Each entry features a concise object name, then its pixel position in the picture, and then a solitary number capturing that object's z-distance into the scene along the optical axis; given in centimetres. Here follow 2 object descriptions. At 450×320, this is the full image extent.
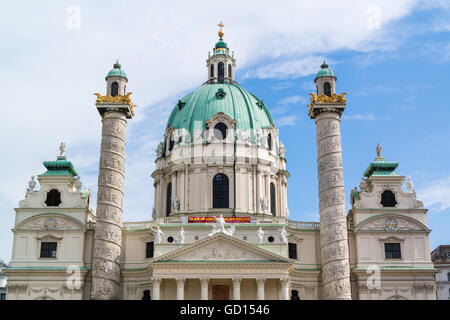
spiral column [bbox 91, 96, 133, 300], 4528
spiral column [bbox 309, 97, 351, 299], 4484
